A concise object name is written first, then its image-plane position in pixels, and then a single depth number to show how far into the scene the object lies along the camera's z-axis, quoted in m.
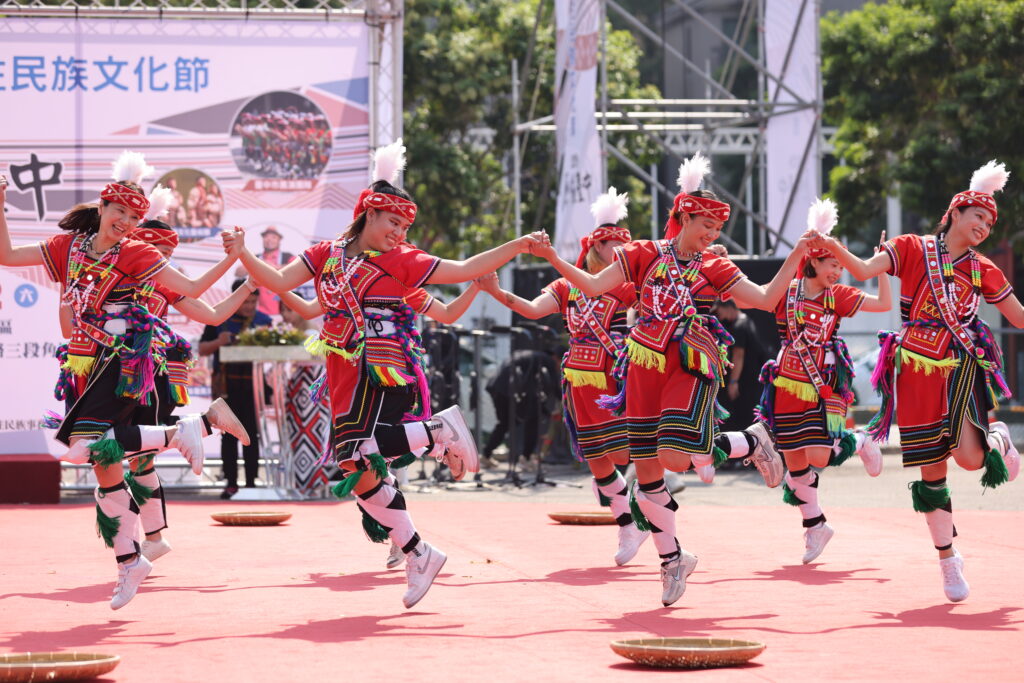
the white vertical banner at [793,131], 18.03
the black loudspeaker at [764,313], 16.52
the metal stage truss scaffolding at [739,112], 17.98
